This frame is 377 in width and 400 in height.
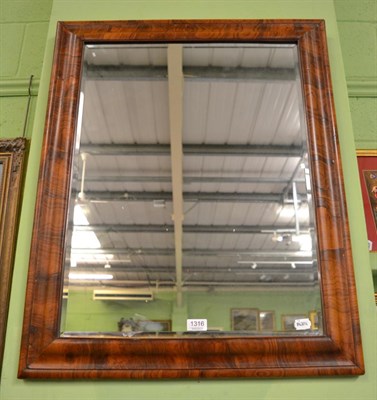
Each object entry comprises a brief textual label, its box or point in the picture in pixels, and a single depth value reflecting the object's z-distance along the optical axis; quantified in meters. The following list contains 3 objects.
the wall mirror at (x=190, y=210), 0.90
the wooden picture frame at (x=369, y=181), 1.23
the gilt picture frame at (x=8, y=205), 1.08
